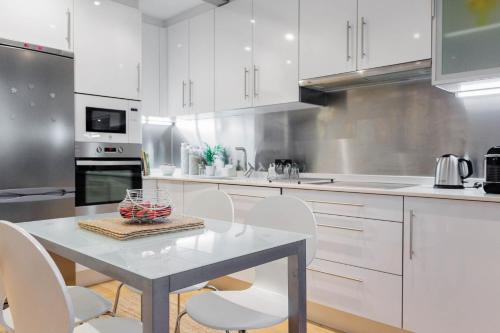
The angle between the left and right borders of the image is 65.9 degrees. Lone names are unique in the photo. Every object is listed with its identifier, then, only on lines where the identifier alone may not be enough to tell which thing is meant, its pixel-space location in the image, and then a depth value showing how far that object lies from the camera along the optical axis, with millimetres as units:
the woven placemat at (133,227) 1332
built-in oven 3039
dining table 920
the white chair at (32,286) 908
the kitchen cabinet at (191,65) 3535
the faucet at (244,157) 3650
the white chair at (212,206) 2014
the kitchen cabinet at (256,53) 2900
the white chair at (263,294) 1408
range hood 2369
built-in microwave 3027
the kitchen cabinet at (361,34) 2271
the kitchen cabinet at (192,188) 3161
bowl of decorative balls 1484
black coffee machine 1899
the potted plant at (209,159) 3758
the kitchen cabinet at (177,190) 3404
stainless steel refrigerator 2617
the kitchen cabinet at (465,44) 2021
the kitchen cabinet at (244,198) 2750
